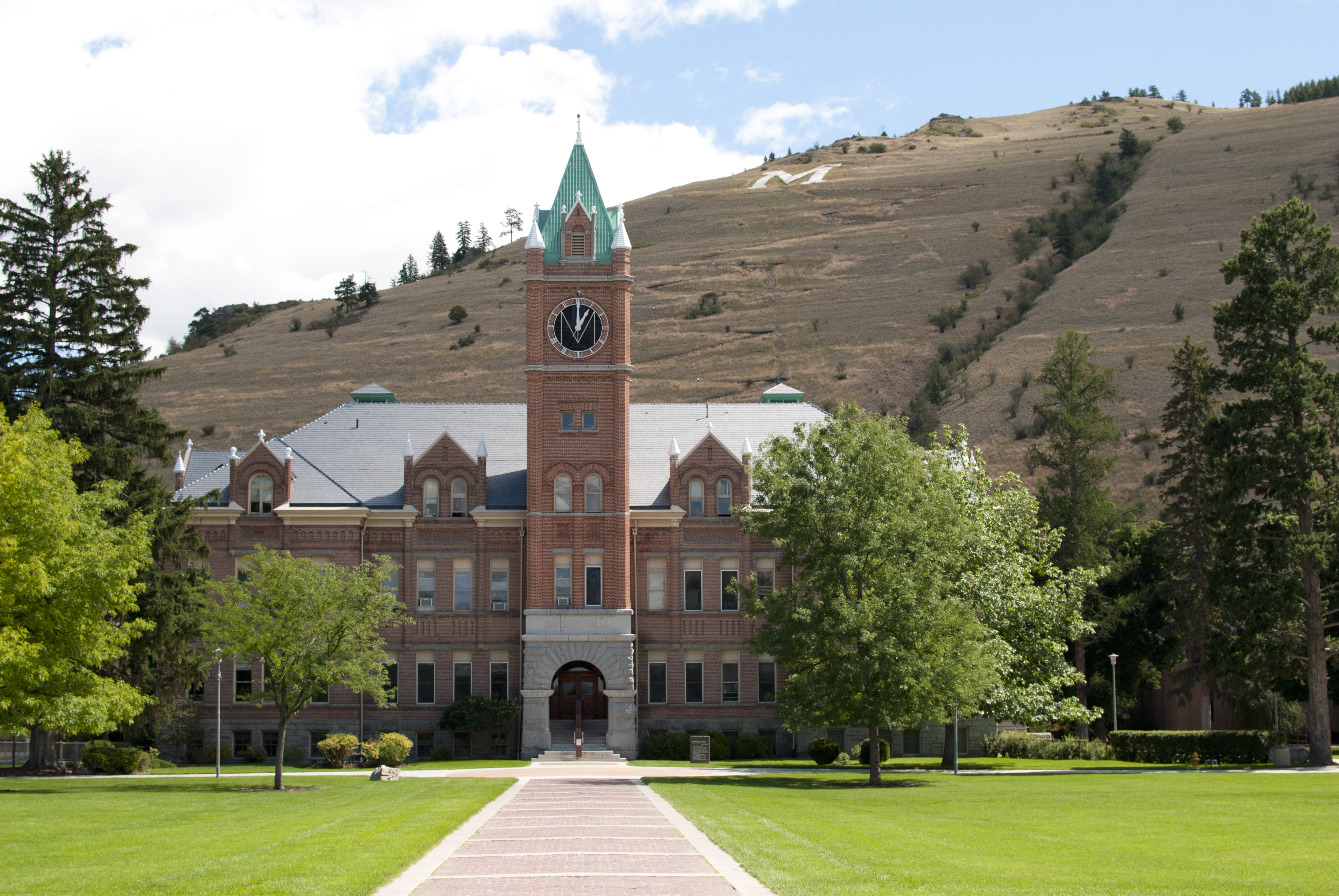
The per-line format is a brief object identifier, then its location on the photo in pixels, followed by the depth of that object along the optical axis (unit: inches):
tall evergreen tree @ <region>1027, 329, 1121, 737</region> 2810.0
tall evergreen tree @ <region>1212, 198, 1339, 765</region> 1962.4
